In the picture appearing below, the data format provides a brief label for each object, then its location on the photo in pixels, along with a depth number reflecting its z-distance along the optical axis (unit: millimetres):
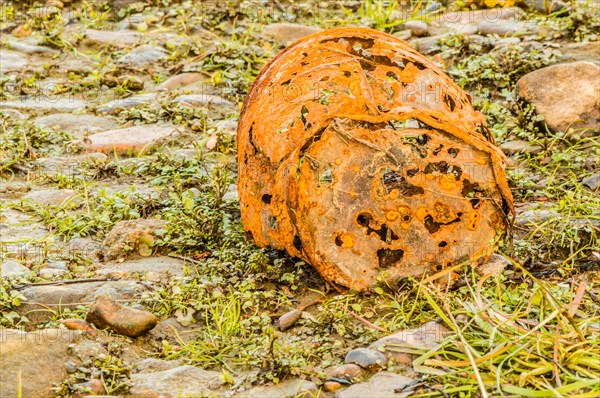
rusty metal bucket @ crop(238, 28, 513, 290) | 7648
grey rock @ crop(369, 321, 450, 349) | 6887
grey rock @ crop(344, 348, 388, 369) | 6703
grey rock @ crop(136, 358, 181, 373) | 6906
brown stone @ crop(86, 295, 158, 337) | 7324
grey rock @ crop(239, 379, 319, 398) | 6410
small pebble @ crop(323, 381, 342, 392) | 6480
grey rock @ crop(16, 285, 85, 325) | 7699
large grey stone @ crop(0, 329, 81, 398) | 6418
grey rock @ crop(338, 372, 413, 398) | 6297
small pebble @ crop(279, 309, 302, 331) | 7519
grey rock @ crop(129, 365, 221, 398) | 6504
